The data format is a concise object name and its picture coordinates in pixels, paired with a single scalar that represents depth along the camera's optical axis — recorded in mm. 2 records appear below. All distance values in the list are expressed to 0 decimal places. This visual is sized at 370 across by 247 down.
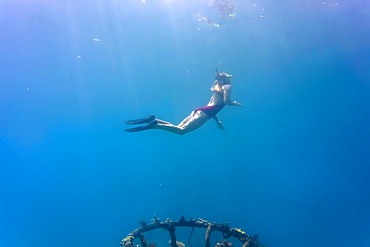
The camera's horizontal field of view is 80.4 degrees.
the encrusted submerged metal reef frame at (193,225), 6949
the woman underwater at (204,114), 6398
